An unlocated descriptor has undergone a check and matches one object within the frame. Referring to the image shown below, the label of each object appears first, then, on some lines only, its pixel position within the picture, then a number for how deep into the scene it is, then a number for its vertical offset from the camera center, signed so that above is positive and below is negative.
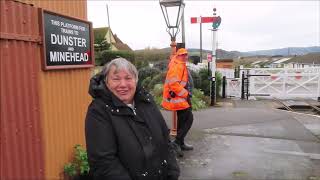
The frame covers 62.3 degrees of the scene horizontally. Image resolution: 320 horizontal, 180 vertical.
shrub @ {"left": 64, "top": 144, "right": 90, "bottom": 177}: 3.44 -1.22
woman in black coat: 1.81 -0.41
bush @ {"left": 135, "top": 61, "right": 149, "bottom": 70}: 19.24 +0.58
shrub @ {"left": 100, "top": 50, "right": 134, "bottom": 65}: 21.64 +1.36
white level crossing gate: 11.75 -0.69
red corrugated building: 2.59 -0.34
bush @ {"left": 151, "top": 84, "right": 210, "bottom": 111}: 8.92 -1.00
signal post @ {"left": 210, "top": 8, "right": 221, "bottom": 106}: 9.08 +0.64
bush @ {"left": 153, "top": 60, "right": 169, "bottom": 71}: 15.37 +0.34
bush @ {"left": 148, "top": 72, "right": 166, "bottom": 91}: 11.76 -0.42
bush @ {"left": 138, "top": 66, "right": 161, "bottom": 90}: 13.27 -0.11
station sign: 3.07 +0.38
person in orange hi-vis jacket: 4.46 -0.34
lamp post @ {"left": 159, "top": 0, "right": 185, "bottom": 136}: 5.39 +1.09
